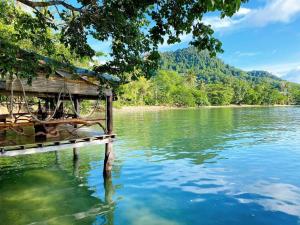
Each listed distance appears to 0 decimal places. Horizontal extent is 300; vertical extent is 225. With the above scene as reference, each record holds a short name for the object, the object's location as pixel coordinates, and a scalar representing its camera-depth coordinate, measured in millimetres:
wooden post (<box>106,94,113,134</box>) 10109
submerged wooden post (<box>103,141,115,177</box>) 10176
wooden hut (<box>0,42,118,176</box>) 7950
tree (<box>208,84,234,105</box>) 101715
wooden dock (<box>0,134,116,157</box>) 7914
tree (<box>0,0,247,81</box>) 5807
